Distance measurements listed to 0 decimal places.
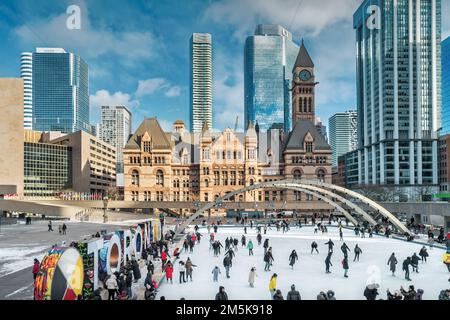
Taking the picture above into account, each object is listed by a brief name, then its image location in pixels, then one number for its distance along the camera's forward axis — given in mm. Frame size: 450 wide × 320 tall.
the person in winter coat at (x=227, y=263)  21644
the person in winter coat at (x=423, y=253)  25125
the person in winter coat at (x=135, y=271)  20141
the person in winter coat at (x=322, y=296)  12895
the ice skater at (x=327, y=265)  22678
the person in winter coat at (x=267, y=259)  23545
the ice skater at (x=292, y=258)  23889
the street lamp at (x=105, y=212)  63169
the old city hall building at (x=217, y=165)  86812
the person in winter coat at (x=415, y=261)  21906
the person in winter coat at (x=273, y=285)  16594
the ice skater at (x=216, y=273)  20030
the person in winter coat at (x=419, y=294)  14153
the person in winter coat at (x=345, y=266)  21516
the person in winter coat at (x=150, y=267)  18984
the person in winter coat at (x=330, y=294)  13219
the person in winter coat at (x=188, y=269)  20328
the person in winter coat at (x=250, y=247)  29409
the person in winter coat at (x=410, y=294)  13869
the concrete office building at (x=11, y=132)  84438
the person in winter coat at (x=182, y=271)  20266
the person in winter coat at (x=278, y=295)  13011
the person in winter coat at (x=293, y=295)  13655
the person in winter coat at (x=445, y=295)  13618
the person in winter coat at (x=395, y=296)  13552
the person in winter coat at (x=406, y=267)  20420
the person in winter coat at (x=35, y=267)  19331
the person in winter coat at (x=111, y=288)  16250
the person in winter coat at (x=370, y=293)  14624
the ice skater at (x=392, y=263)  21427
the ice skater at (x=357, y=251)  26734
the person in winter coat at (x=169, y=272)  20203
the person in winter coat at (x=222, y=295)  12883
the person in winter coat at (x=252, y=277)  18859
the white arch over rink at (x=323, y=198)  43306
